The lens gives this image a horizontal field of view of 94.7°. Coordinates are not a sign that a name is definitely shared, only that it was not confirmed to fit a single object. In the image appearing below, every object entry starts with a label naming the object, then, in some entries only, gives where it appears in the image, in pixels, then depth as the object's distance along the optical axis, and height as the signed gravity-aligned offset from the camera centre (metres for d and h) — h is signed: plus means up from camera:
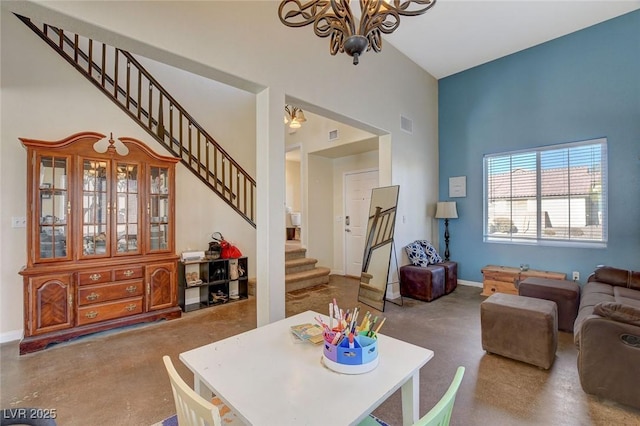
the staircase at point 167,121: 3.67 +1.41
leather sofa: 1.91 -0.94
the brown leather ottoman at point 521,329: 2.46 -1.02
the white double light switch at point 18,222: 3.08 -0.07
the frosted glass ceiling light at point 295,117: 4.98 +1.69
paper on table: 1.54 -0.65
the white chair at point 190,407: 0.84 -0.58
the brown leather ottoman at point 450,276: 4.70 -1.04
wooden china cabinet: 2.84 -0.25
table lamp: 5.22 +0.00
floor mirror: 4.10 -0.49
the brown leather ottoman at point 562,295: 3.24 -0.94
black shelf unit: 3.96 -0.96
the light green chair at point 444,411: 0.79 -0.55
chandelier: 1.82 +1.25
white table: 1.01 -0.68
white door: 5.98 -0.01
